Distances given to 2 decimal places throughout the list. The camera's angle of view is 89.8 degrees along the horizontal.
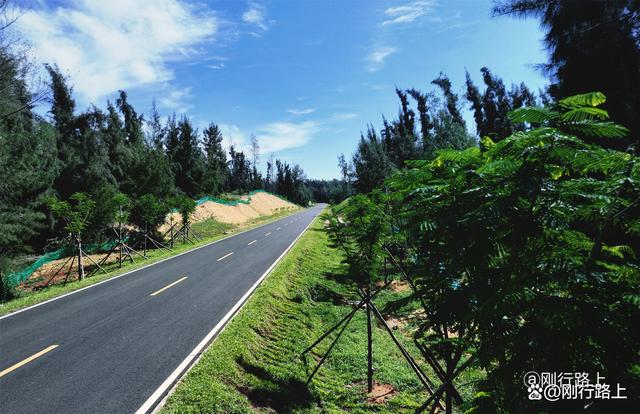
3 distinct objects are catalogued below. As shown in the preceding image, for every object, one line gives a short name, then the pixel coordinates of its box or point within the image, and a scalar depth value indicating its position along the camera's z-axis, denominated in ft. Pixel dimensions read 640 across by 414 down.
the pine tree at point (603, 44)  23.27
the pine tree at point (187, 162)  155.02
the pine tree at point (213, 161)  165.87
